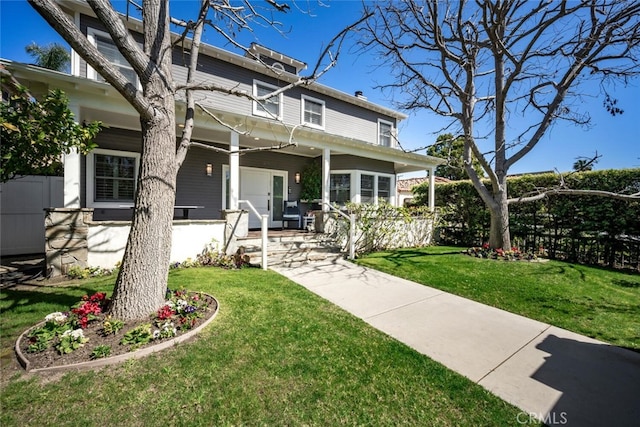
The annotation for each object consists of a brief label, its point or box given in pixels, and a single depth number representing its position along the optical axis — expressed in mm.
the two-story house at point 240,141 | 5892
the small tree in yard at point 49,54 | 15781
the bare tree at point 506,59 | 6387
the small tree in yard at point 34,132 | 3785
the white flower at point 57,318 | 2782
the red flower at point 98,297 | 3277
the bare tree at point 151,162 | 2969
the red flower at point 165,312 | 2969
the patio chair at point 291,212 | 9375
